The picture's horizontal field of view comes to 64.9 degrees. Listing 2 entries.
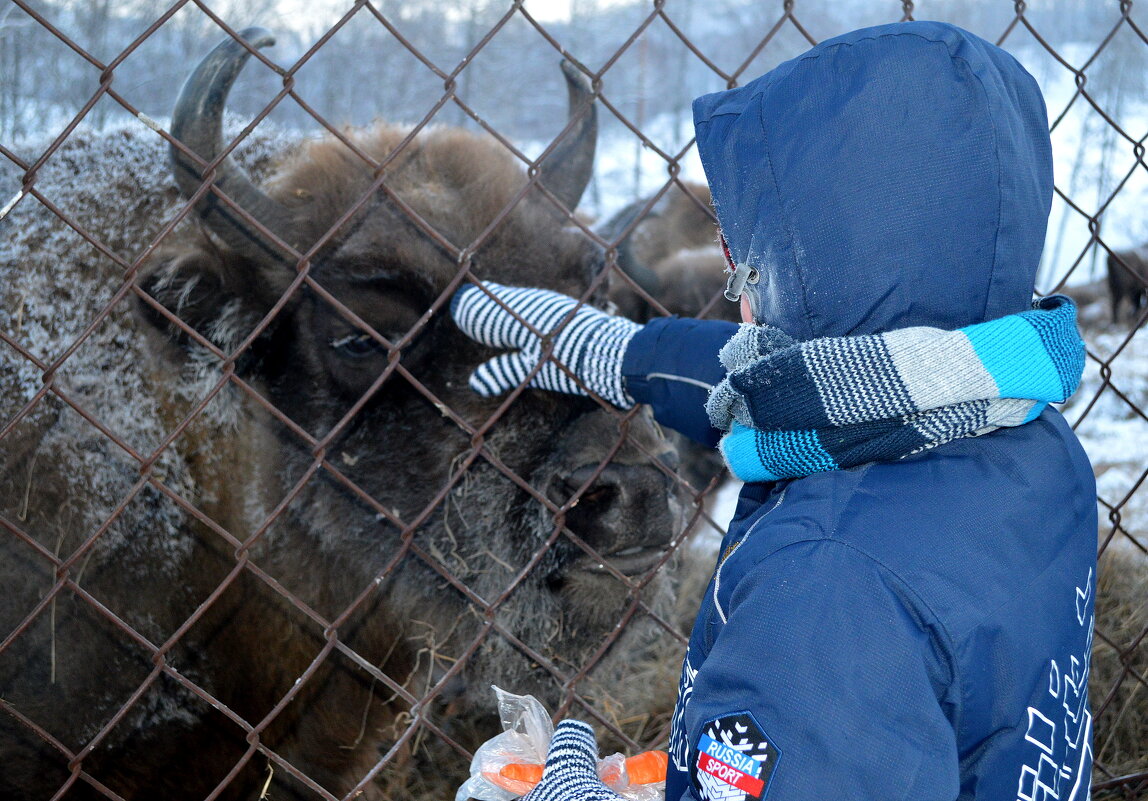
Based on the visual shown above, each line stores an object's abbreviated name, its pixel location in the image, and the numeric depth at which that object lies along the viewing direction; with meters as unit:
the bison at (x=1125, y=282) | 8.71
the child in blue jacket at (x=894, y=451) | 1.08
